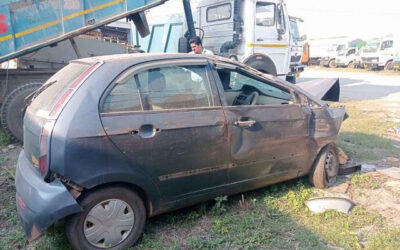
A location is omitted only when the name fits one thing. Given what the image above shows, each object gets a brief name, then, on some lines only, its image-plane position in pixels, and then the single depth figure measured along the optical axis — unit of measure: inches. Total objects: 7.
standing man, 216.7
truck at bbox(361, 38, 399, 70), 947.2
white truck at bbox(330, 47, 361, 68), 1093.1
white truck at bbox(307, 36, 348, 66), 1203.9
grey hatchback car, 96.4
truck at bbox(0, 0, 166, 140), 202.8
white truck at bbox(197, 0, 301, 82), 312.2
